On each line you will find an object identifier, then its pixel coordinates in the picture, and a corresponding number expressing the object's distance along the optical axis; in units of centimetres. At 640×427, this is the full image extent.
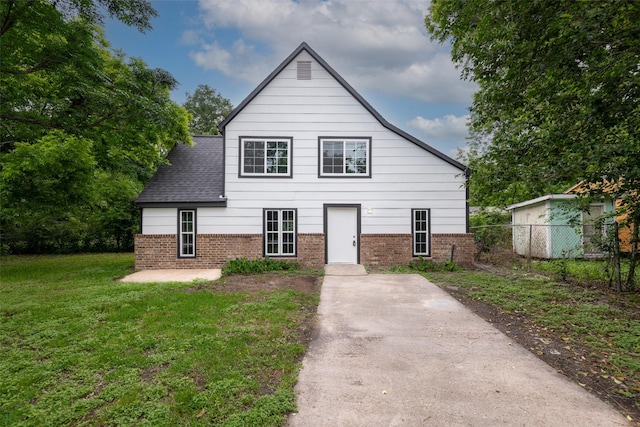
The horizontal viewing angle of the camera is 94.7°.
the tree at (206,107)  3519
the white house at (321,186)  1016
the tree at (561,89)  434
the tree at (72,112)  690
